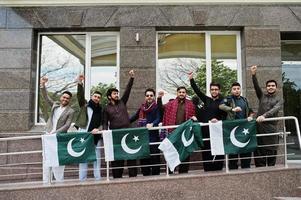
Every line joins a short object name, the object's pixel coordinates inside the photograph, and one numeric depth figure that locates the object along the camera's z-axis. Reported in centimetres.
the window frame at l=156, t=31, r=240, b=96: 891
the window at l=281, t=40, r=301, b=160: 897
